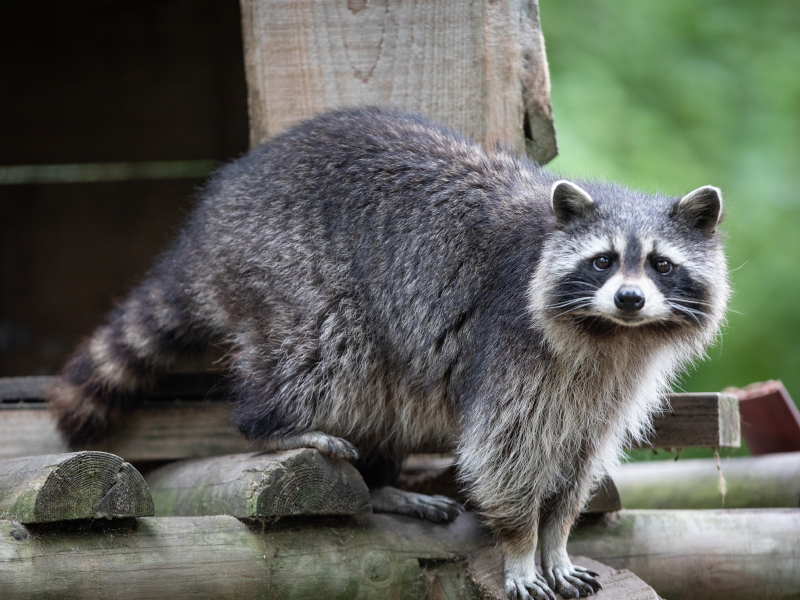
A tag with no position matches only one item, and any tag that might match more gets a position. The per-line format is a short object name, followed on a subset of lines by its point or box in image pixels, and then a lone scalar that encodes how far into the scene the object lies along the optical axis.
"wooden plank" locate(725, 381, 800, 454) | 8.68
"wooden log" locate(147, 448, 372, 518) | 5.58
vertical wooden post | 7.30
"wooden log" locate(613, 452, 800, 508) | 8.31
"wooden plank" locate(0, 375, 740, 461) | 6.94
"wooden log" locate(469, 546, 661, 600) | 5.51
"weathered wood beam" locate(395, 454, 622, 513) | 7.52
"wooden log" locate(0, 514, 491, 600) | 4.57
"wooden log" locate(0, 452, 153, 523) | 4.61
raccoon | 5.74
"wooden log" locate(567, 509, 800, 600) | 6.74
